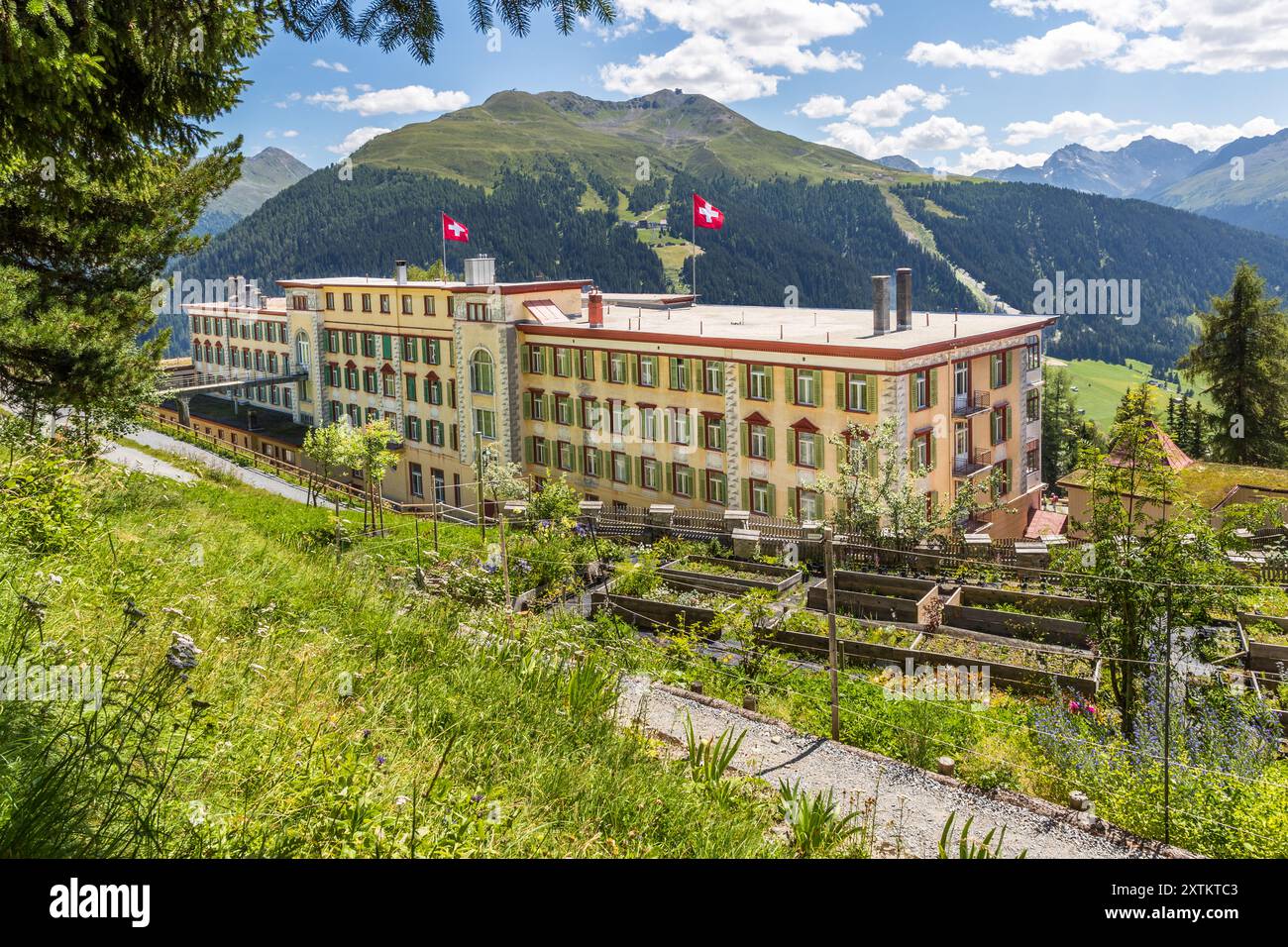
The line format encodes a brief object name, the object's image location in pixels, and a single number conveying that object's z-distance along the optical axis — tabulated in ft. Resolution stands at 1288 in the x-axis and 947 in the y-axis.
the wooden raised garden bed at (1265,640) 64.75
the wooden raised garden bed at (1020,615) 75.20
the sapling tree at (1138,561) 50.21
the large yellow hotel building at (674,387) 132.46
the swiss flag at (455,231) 169.68
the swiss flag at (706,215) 151.23
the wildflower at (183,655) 17.65
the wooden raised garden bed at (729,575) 90.17
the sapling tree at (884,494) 106.83
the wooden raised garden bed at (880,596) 83.51
